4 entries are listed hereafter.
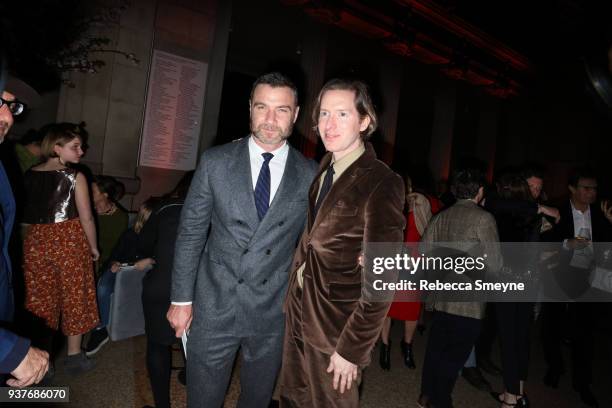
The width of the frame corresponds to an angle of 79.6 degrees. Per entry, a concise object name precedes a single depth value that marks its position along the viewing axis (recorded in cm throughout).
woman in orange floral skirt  319
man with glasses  132
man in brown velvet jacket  161
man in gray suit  190
